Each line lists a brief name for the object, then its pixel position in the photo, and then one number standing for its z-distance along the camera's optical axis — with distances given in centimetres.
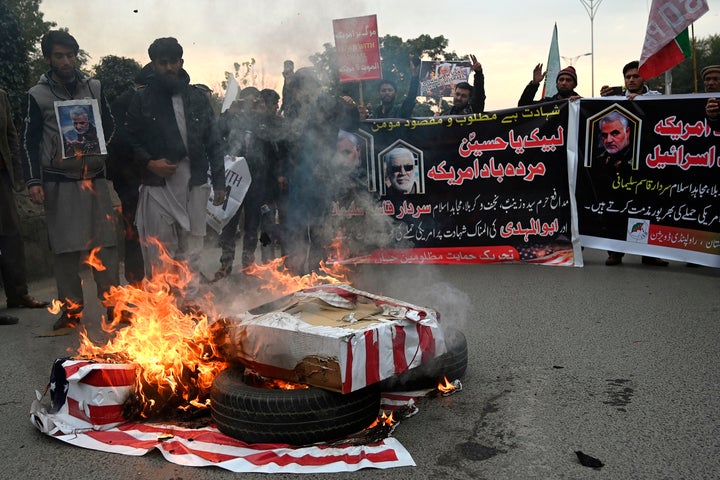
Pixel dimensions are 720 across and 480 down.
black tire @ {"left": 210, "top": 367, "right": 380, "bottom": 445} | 313
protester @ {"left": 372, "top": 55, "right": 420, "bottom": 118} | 905
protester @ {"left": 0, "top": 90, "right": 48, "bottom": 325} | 630
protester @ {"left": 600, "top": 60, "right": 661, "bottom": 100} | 809
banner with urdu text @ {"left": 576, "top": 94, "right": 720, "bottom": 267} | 755
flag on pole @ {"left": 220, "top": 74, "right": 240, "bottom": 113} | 837
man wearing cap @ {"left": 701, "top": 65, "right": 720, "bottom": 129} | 728
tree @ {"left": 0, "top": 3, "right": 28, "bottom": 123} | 954
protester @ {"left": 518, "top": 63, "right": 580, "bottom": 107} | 823
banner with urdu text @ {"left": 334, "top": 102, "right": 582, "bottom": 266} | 828
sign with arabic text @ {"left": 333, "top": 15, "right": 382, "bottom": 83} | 644
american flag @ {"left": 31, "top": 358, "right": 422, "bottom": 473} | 297
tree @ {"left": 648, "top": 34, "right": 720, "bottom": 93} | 4453
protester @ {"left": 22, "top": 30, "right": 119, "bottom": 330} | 550
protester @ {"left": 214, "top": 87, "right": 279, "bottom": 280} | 702
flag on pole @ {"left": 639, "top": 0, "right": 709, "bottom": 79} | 842
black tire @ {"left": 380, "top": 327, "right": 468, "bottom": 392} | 373
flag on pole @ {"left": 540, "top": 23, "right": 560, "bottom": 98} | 1227
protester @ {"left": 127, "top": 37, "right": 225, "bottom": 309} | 529
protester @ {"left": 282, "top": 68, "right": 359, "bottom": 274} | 709
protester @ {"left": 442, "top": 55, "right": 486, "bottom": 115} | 831
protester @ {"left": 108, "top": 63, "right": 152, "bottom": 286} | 623
